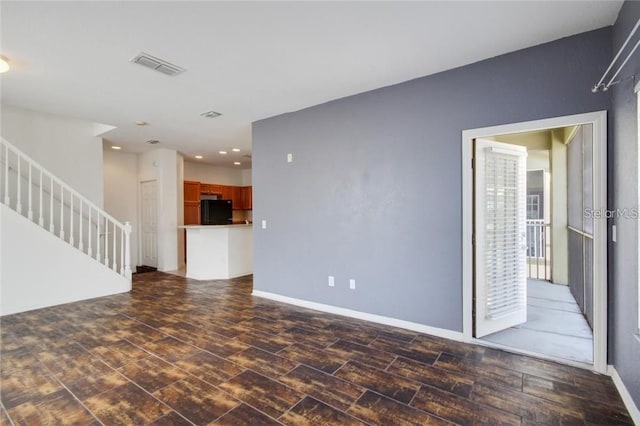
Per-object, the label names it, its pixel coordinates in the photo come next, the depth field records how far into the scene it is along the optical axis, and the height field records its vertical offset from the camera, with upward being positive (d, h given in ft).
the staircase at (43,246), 13.06 -1.55
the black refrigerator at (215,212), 22.81 -0.07
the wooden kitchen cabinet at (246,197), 32.63 +1.48
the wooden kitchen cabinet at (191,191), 26.81 +1.81
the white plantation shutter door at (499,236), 9.97 -0.96
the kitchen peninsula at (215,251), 19.34 -2.56
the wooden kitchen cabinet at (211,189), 28.84 +2.15
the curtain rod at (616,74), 5.48 +3.02
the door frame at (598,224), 7.72 -0.41
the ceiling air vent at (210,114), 14.44 +4.65
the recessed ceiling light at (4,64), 9.25 +4.56
